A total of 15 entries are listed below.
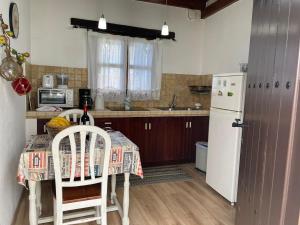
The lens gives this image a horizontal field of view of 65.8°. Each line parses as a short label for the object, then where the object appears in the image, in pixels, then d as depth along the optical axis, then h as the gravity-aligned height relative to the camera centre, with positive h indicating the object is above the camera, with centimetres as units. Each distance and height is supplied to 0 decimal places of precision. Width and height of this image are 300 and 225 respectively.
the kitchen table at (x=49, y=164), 170 -61
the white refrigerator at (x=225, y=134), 258 -50
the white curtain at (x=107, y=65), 378 +37
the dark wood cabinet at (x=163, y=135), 356 -73
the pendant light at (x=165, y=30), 283 +73
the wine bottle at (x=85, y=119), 212 -29
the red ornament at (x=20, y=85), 202 -1
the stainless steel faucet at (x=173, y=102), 446 -24
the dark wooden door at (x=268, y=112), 126 -12
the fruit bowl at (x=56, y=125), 183 -32
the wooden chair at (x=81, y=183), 166 -74
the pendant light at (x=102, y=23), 264 +73
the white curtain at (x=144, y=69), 403 +35
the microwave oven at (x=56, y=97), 330 -17
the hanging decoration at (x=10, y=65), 176 +15
